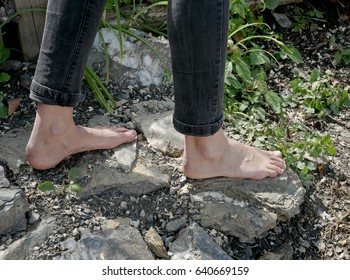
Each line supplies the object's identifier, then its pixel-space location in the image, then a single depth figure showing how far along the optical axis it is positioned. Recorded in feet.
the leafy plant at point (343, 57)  9.36
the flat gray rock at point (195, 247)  6.27
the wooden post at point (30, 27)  7.61
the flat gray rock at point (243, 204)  6.68
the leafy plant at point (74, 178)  6.53
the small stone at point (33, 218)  6.23
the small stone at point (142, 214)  6.57
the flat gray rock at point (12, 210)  6.04
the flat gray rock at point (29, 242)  5.89
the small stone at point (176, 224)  6.55
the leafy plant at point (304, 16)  9.79
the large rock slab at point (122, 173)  6.60
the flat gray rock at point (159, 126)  7.16
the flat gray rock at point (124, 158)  6.79
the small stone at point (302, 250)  6.90
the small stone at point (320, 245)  6.95
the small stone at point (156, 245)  6.27
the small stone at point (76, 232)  6.24
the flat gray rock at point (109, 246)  6.05
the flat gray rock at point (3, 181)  6.33
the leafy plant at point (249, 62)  8.07
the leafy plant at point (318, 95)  8.41
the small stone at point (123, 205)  6.56
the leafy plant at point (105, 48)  7.54
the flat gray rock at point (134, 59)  8.09
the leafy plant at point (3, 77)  7.34
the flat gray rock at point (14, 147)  6.74
